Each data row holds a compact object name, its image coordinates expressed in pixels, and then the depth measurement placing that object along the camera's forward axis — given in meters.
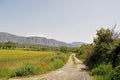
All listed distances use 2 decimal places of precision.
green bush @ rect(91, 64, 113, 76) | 8.68
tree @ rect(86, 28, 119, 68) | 10.75
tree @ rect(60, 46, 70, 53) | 71.99
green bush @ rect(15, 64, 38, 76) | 10.57
